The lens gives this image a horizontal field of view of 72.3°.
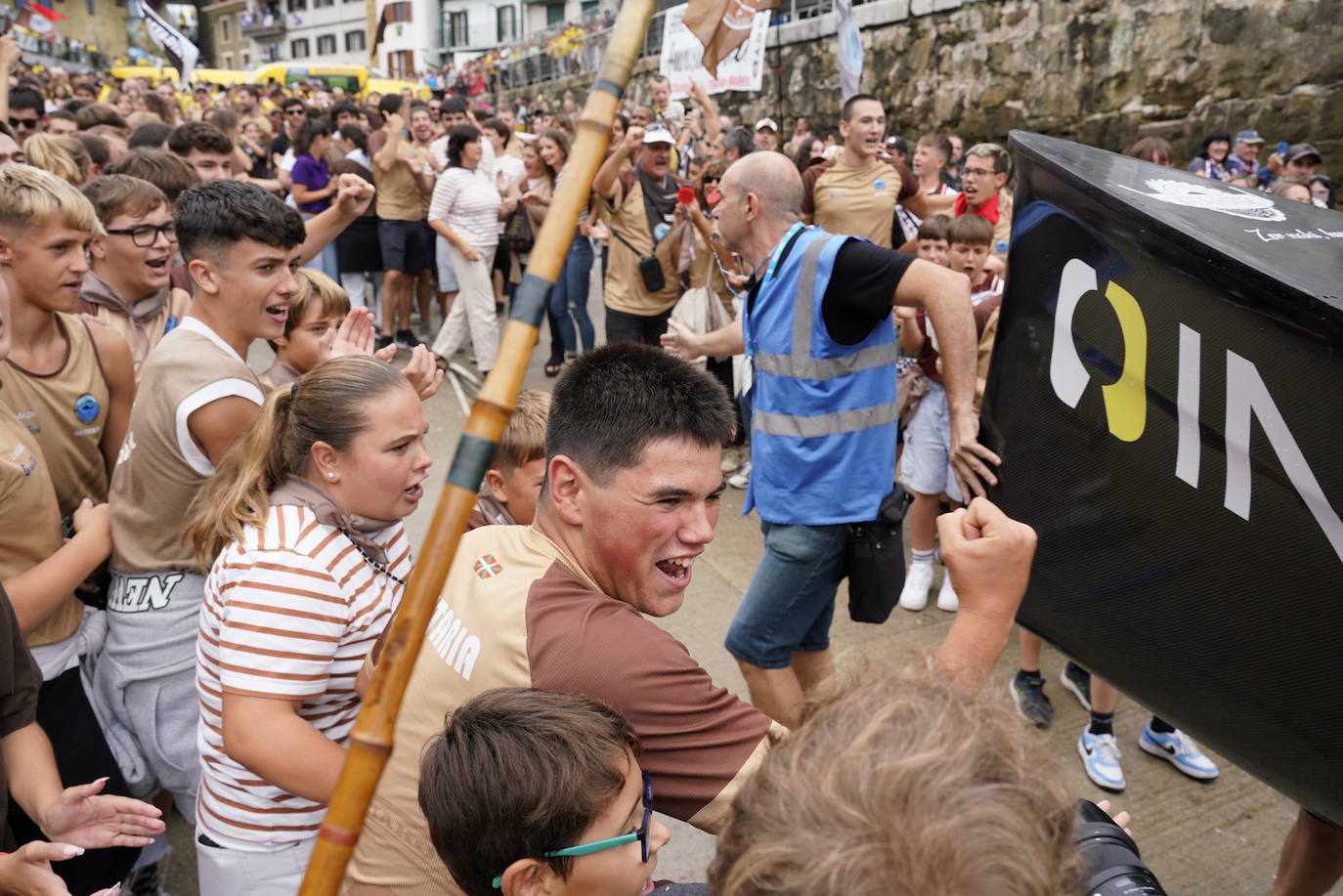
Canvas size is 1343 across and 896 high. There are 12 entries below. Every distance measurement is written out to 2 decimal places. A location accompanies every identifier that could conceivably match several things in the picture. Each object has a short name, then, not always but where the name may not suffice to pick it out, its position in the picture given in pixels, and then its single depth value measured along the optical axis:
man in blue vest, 2.66
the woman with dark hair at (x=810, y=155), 6.64
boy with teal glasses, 1.13
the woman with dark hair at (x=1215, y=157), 8.53
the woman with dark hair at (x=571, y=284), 7.00
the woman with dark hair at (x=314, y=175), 7.41
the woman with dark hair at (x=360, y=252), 7.63
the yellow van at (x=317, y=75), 28.22
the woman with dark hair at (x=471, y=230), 6.86
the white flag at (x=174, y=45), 9.93
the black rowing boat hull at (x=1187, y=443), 1.33
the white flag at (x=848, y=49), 5.02
